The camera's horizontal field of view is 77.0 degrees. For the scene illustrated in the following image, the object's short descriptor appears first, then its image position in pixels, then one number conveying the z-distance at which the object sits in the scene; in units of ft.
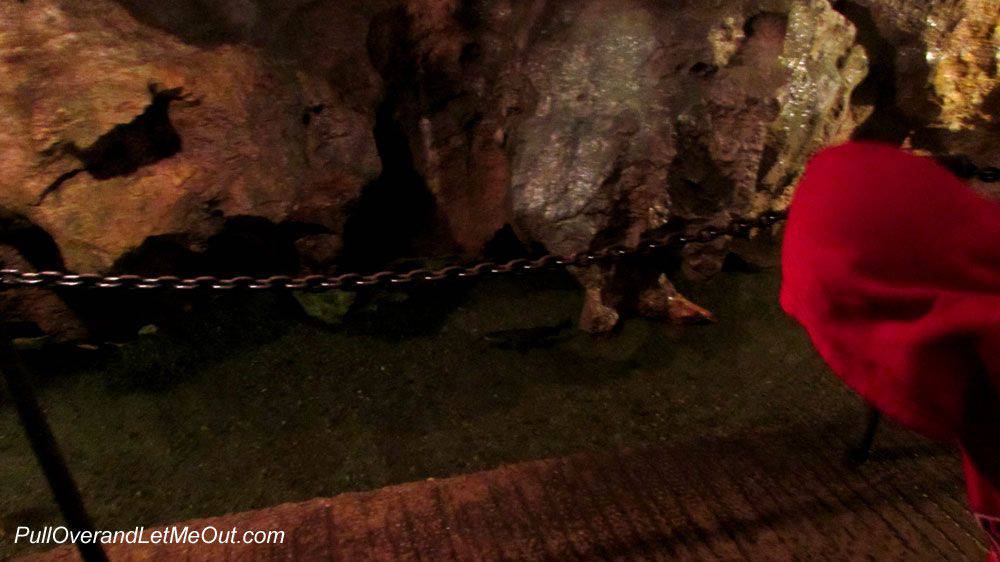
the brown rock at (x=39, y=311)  11.21
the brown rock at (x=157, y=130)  10.26
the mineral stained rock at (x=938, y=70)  14.82
